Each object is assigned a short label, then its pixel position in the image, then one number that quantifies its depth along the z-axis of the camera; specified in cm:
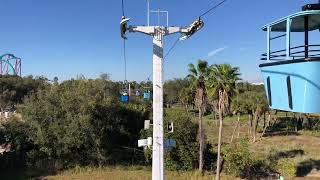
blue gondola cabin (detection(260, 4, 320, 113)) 564
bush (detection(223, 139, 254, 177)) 1937
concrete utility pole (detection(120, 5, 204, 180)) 1231
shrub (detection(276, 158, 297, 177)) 1984
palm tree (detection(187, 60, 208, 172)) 1906
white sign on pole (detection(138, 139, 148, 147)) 1253
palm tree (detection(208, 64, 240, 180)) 1775
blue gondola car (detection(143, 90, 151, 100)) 2372
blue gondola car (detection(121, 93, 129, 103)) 2010
